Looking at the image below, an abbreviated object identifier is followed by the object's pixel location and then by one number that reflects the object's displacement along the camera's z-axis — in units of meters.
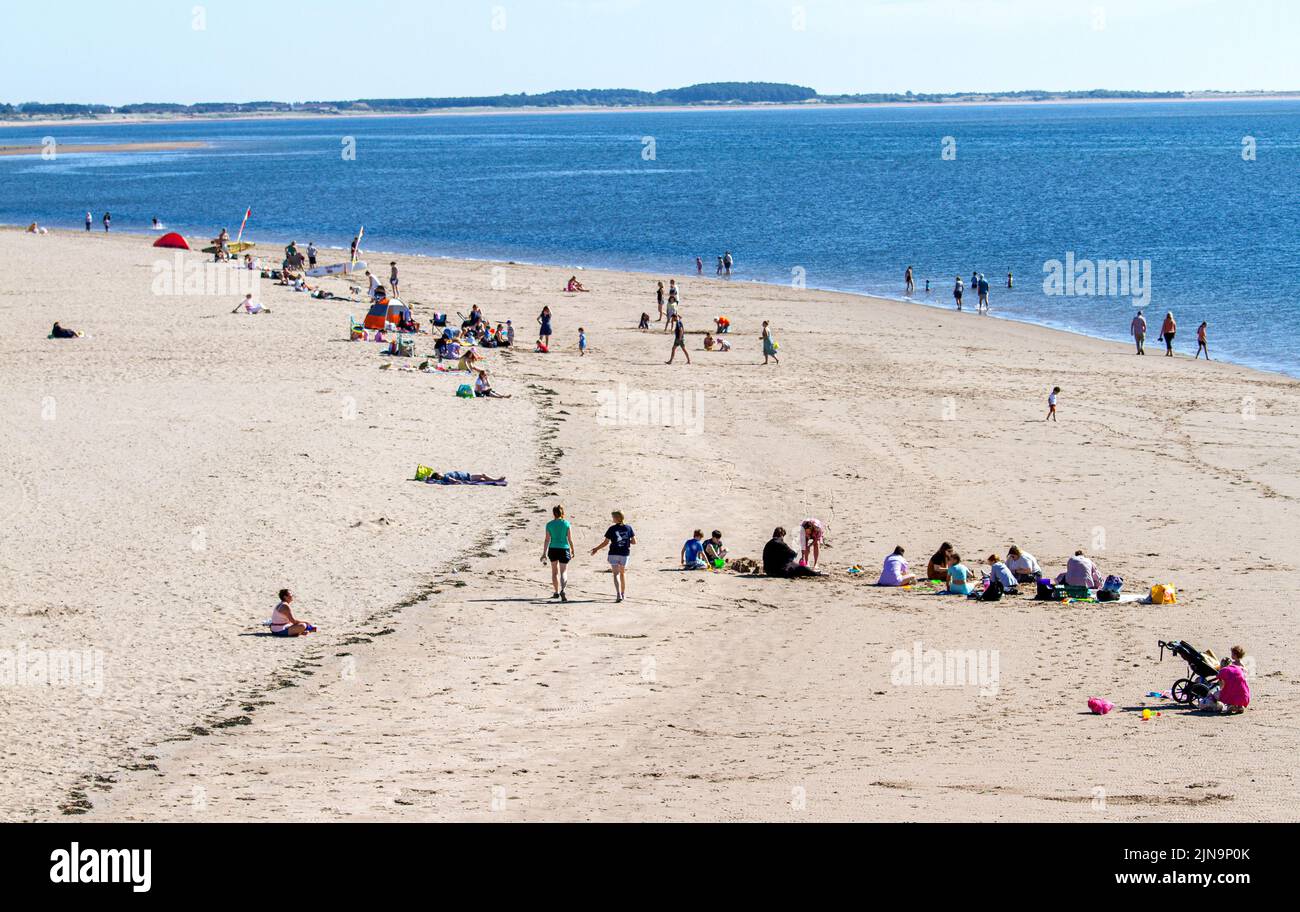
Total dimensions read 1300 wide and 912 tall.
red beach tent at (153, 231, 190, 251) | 53.69
